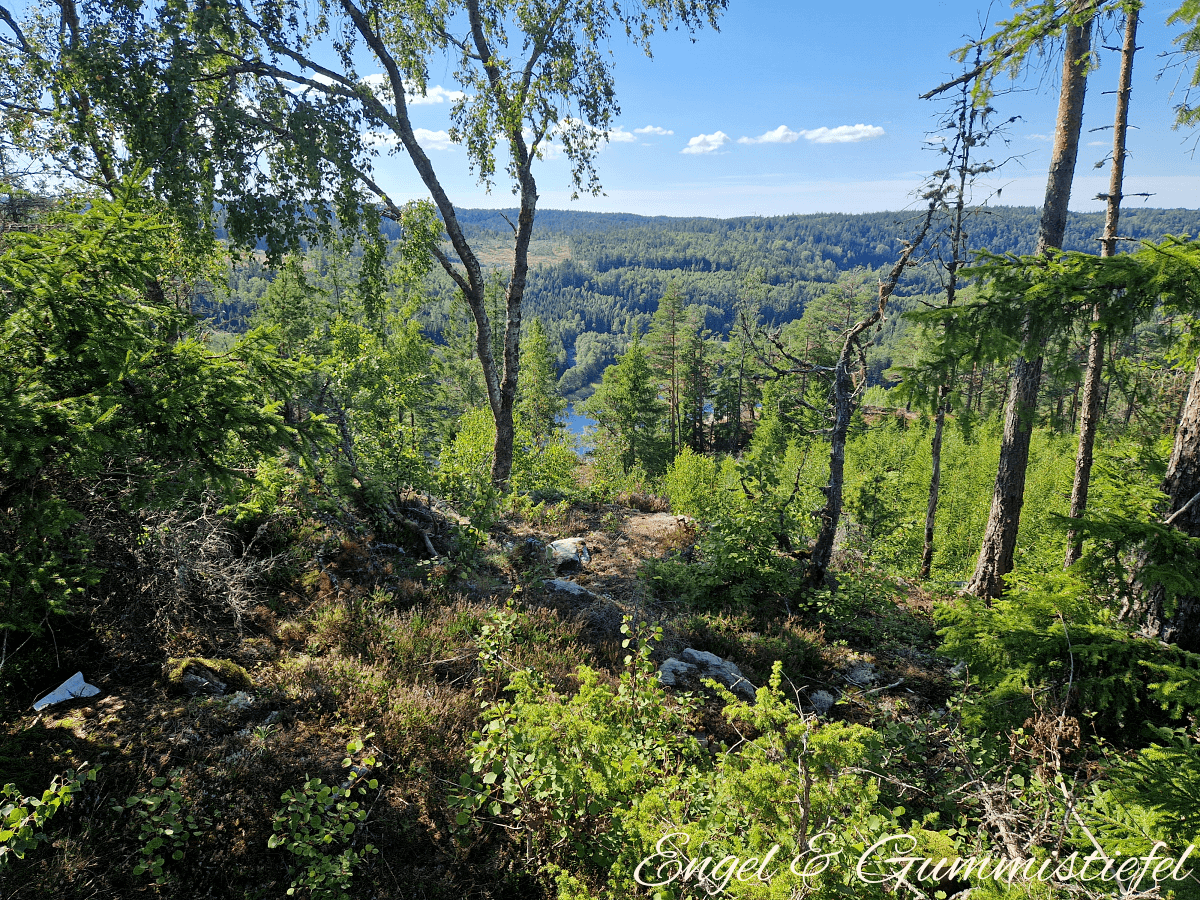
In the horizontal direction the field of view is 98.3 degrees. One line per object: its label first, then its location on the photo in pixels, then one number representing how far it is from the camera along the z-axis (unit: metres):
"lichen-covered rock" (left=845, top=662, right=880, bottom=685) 6.78
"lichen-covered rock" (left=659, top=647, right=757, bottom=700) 5.92
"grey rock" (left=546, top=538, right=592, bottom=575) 8.96
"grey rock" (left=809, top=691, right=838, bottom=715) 6.05
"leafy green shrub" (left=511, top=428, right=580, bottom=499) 10.95
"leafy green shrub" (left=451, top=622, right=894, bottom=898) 2.40
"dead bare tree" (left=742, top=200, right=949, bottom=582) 7.09
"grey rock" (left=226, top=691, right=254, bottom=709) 3.92
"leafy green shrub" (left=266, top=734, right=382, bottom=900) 2.66
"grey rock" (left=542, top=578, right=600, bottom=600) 7.70
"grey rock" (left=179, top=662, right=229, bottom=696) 4.00
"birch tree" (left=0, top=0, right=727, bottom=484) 6.21
